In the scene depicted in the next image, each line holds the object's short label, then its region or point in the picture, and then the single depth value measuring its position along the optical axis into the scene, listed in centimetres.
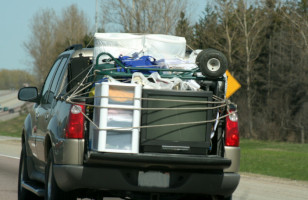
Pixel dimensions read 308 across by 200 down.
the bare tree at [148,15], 10131
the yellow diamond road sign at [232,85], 3514
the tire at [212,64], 1377
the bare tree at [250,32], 12081
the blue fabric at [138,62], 1442
